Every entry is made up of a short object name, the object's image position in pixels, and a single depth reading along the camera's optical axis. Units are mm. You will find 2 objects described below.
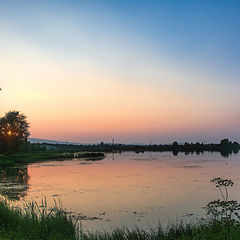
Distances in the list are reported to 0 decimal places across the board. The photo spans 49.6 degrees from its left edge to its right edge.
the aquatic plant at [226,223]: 6320
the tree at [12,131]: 53906
